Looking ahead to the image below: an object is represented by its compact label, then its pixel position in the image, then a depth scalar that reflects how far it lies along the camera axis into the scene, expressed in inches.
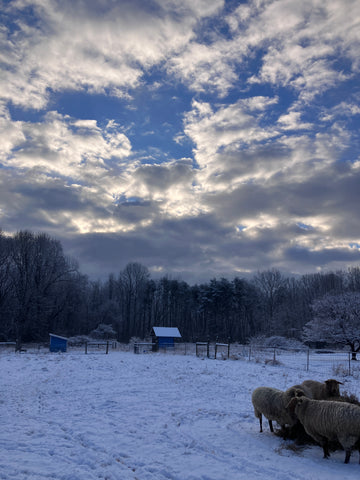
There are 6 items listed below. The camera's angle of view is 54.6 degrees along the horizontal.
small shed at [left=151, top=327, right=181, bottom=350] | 1801.2
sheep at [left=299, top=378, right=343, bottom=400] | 352.8
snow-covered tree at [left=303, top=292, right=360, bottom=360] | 1229.7
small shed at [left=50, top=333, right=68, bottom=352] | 1357.0
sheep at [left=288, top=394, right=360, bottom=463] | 265.0
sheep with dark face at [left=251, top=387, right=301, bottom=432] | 328.8
